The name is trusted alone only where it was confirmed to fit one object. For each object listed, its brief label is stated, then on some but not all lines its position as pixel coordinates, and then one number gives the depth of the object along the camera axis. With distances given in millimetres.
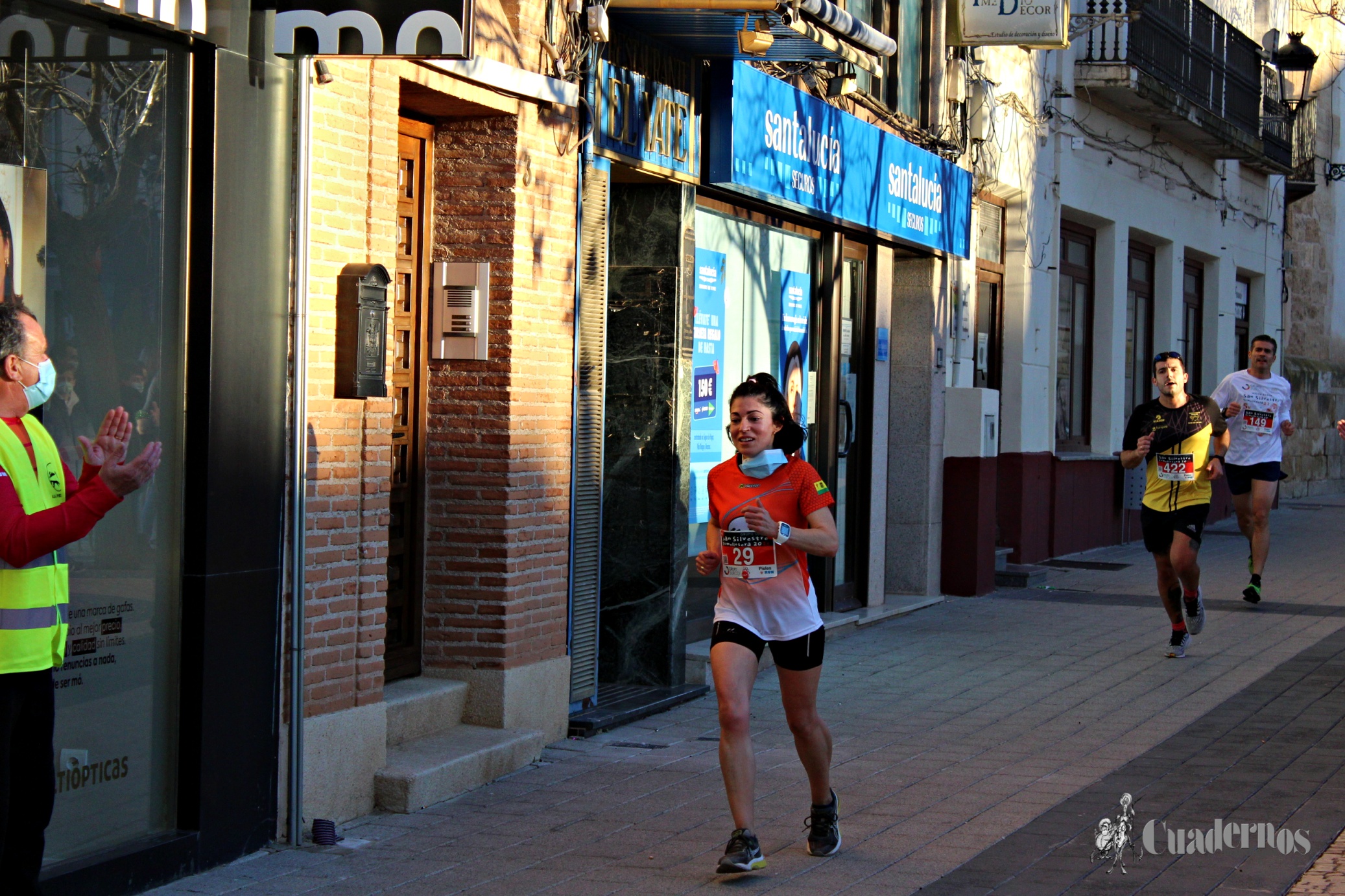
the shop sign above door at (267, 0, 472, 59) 12453
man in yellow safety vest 8664
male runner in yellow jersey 21859
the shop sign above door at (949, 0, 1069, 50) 26359
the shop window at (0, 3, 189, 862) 10789
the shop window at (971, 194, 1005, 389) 31187
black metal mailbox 13187
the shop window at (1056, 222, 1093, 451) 36281
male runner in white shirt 27906
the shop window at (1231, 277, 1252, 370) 48812
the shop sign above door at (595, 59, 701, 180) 17391
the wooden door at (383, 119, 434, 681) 15828
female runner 12141
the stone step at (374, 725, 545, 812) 13742
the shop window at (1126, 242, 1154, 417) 40656
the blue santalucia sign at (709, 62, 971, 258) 19891
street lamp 45656
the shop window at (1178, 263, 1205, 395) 45000
